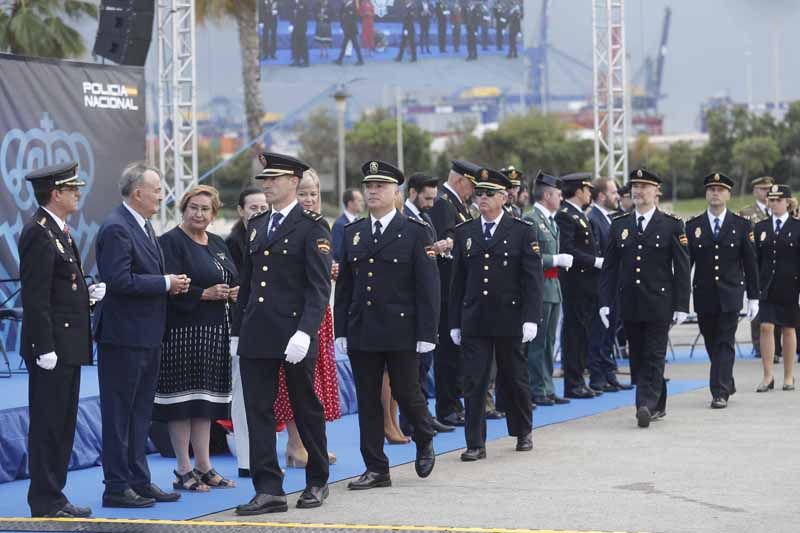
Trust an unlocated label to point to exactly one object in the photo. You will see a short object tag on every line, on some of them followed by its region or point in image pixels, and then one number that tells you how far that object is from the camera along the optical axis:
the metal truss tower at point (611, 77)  21.61
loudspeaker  17.58
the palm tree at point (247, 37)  30.78
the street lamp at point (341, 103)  33.06
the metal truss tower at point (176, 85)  20.22
